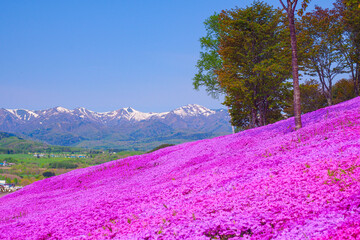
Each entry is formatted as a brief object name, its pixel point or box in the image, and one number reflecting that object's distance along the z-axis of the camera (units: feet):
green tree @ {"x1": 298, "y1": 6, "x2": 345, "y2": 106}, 149.79
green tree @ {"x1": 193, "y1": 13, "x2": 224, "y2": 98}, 168.66
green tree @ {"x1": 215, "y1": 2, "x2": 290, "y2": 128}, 125.80
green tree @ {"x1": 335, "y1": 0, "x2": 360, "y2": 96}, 144.46
